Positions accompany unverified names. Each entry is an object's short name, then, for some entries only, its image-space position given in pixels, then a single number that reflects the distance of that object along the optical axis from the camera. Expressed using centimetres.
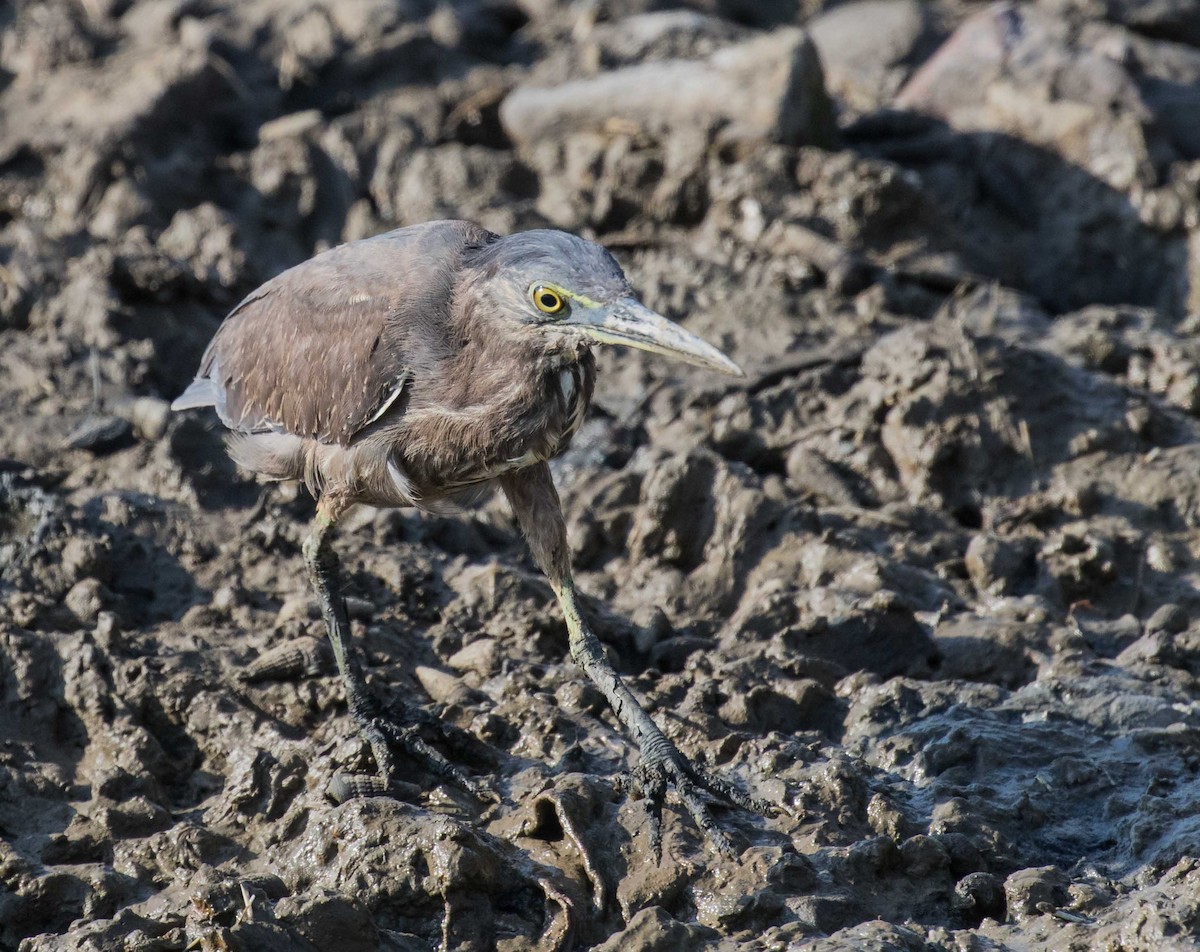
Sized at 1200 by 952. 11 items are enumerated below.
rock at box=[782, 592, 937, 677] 1212
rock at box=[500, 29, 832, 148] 1817
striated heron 975
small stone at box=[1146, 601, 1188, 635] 1223
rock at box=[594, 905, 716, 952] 867
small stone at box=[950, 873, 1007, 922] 922
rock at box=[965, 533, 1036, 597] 1305
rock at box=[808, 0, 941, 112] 2037
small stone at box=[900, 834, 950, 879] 946
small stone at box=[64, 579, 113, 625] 1251
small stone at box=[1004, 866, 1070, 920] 905
